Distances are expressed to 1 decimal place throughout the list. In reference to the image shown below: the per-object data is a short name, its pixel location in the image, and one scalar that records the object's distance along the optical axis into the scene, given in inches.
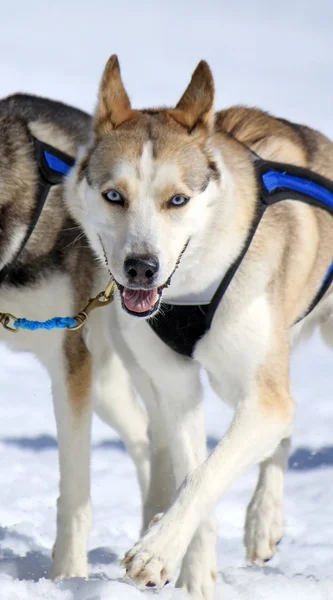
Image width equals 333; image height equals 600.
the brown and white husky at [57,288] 338.4
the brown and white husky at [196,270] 269.1
